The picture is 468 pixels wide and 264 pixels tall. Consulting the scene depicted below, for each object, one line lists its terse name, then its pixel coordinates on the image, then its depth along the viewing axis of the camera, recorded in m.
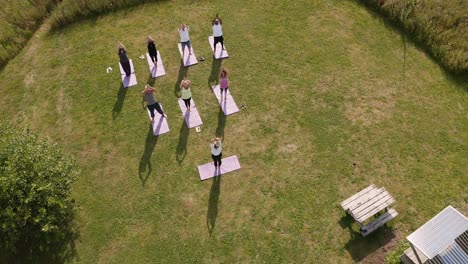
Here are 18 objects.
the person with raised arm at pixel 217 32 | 16.31
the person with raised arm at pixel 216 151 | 13.00
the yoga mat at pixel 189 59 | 17.17
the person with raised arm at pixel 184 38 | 16.72
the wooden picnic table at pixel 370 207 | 12.17
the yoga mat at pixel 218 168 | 14.03
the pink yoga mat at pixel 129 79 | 16.62
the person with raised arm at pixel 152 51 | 15.97
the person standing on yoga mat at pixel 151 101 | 14.45
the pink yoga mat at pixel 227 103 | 15.69
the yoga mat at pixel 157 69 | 16.88
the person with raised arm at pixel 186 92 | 14.55
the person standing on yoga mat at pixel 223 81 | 15.19
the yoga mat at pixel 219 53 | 17.39
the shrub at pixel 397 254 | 11.62
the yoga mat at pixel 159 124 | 15.20
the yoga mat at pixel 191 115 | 15.37
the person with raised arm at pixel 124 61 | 15.79
